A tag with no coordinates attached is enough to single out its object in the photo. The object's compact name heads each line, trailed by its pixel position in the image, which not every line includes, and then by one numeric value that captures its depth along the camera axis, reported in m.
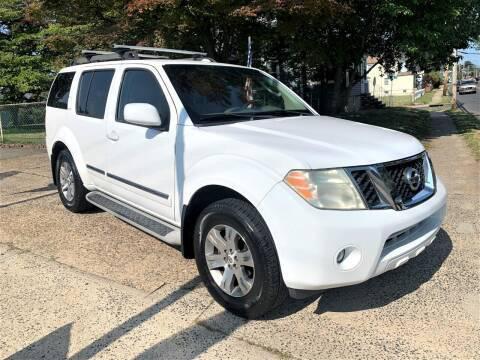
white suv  3.01
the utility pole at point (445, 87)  51.97
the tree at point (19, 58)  18.81
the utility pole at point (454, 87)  28.72
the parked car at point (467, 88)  52.16
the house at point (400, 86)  55.17
